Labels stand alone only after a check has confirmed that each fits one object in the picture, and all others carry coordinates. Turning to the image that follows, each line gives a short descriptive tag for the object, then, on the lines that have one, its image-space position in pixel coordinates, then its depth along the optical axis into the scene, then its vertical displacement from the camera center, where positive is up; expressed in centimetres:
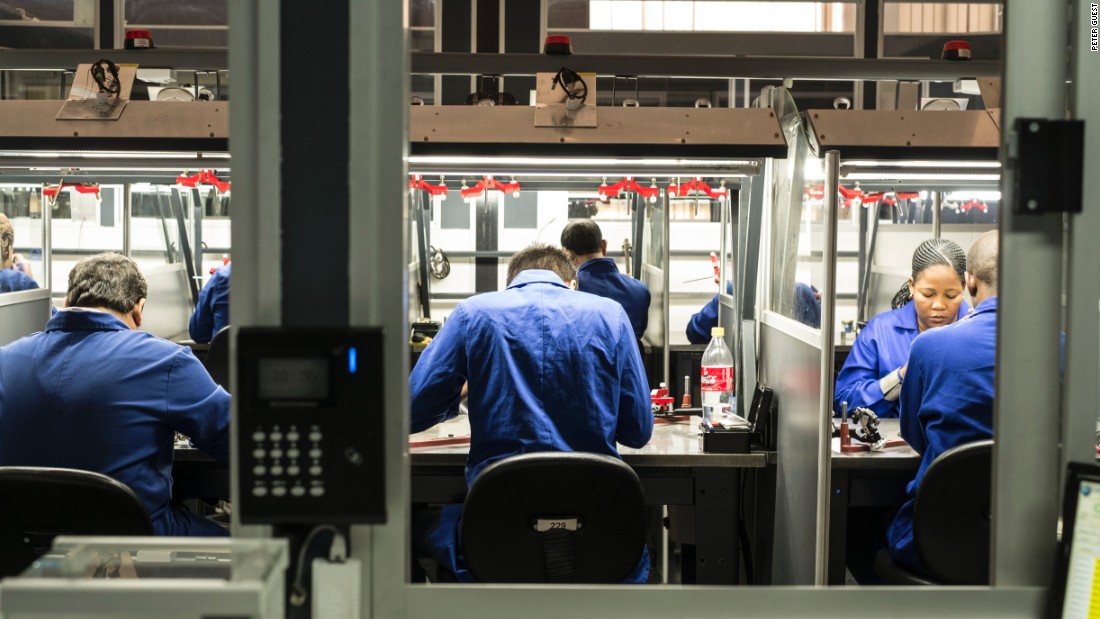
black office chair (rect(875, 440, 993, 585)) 223 -58
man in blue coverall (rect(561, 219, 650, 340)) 466 -6
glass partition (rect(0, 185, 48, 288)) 495 +17
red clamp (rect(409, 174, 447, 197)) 502 +37
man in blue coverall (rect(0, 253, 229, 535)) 231 -35
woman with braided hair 343 -21
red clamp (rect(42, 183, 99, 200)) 460 +35
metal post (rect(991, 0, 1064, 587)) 114 -7
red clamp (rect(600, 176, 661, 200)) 427 +33
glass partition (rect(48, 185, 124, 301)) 636 +18
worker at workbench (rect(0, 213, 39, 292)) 438 -7
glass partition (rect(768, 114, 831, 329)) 274 +8
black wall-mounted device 107 -18
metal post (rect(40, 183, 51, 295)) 451 +6
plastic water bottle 295 -37
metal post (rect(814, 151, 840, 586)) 255 -21
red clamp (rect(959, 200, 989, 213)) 670 +39
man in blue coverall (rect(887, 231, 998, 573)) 244 -32
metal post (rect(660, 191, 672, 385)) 473 -7
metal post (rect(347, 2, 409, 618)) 111 +2
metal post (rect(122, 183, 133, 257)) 541 +24
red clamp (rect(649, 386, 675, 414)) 328 -48
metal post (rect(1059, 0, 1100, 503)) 112 +2
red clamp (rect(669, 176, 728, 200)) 431 +33
